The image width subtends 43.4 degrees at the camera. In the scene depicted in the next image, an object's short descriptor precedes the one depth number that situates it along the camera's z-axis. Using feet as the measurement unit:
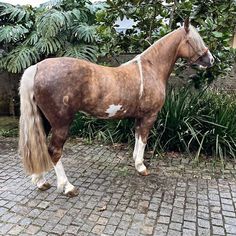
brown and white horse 8.82
